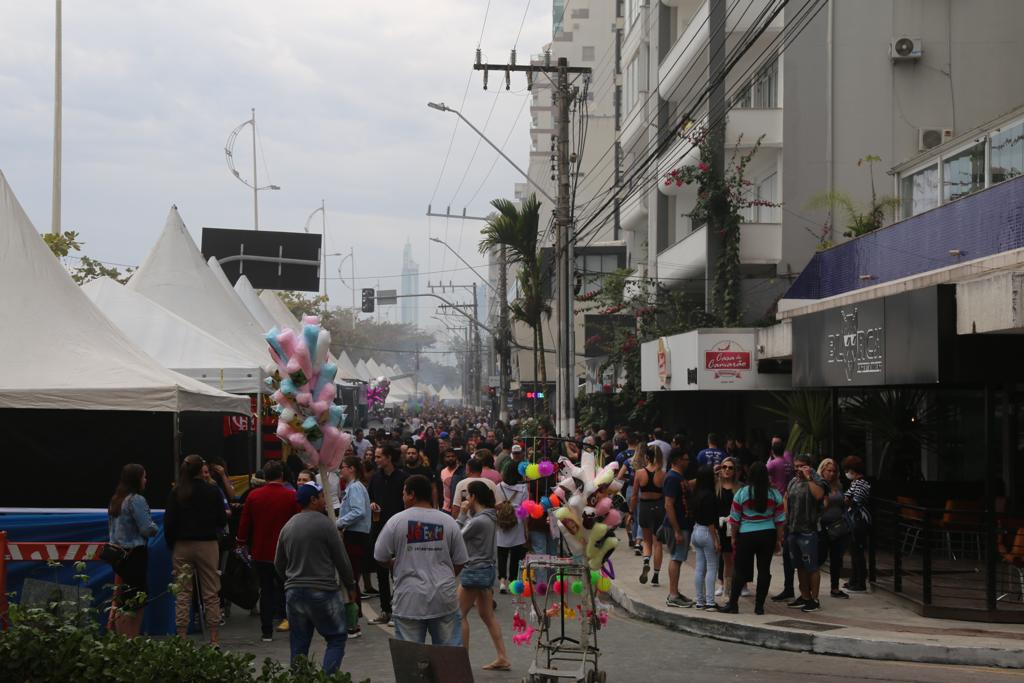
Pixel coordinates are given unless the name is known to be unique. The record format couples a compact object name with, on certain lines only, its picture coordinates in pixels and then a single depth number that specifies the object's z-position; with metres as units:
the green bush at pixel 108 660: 6.36
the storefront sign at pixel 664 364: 26.16
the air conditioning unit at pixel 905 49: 24.72
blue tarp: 11.06
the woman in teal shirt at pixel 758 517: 12.24
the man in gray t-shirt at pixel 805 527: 12.73
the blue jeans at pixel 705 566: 12.53
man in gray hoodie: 8.23
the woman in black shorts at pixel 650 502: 15.11
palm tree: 31.06
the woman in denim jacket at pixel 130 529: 10.49
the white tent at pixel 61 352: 13.13
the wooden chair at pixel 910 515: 15.14
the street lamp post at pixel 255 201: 71.94
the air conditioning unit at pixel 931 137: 25.02
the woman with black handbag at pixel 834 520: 13.47
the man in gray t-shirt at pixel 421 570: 8.09
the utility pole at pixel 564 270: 24.84
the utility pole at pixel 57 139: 30.25
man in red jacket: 10.98
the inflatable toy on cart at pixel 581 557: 8.80
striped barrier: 10.75
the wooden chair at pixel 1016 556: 12.55
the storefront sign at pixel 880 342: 11.97
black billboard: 43.34
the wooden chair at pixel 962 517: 15.19
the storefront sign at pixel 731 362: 22.61
